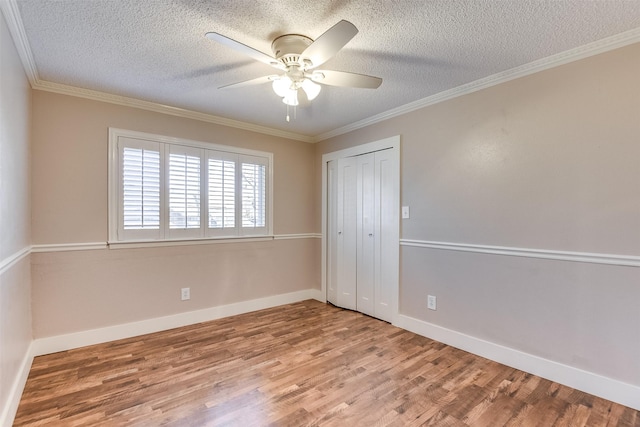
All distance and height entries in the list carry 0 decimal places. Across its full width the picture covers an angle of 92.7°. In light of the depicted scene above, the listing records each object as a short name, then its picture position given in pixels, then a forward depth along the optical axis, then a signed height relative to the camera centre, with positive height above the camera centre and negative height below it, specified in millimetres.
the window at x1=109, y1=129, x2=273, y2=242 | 2902 +271
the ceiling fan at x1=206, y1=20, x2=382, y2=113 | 1712 +899
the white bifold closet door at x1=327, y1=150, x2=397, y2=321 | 3369 -221
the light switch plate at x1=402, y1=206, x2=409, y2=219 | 3141 +20
